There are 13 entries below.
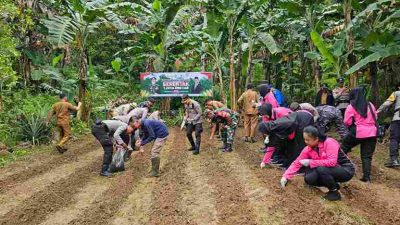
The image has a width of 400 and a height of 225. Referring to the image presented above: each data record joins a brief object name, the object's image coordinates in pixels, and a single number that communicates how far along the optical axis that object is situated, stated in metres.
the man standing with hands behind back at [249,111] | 10.70
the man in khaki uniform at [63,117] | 10.38
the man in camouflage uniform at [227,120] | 9.34
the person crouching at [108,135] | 7.79
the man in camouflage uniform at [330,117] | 8.49
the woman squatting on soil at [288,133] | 6.75
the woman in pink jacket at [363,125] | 6.56
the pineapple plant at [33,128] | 11.10
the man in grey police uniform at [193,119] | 9.48
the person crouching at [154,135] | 7.59
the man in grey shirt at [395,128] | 7.50
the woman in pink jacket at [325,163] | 5.59
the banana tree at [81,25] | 10.96
